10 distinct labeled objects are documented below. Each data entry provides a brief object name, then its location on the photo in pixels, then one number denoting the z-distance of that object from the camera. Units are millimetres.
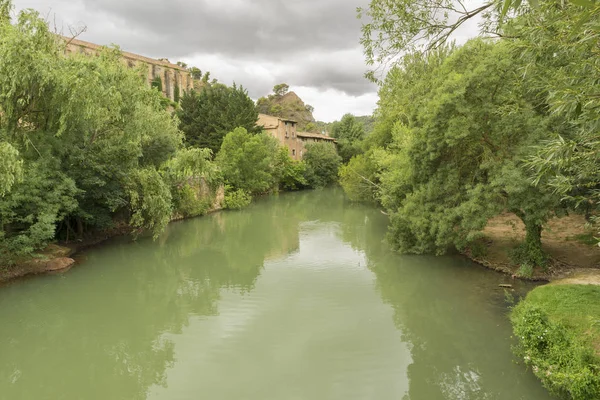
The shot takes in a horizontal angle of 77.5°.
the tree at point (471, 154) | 11484
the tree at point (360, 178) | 30469
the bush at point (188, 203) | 26078
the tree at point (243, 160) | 35625
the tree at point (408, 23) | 6328
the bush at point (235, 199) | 33312
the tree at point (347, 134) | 60662
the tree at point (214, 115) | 42625
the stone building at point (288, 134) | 52188
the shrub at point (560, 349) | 5707
